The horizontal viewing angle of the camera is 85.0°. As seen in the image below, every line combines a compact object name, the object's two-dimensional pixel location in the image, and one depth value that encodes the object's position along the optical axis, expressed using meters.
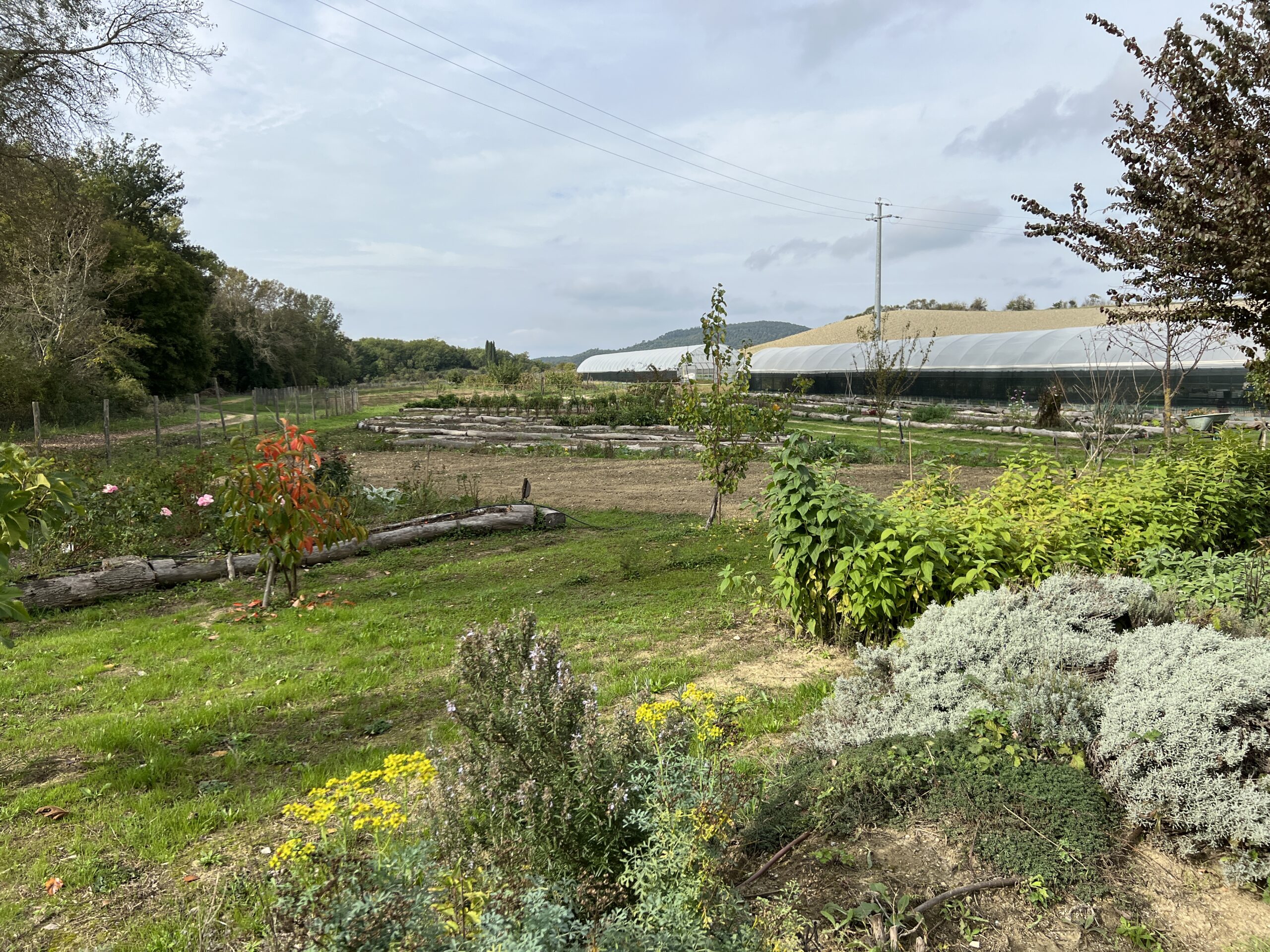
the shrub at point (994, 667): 2.84
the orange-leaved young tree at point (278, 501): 5.95
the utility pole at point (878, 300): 32.97
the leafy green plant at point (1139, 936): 2.08
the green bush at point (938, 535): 4.43
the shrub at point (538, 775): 2.00
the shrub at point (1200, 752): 2.34
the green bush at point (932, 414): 23.66
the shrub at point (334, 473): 8.95
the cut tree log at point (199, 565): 6.35
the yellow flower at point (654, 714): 2.42
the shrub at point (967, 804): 2.35
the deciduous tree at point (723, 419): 8.76
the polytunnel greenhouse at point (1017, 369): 20.19
